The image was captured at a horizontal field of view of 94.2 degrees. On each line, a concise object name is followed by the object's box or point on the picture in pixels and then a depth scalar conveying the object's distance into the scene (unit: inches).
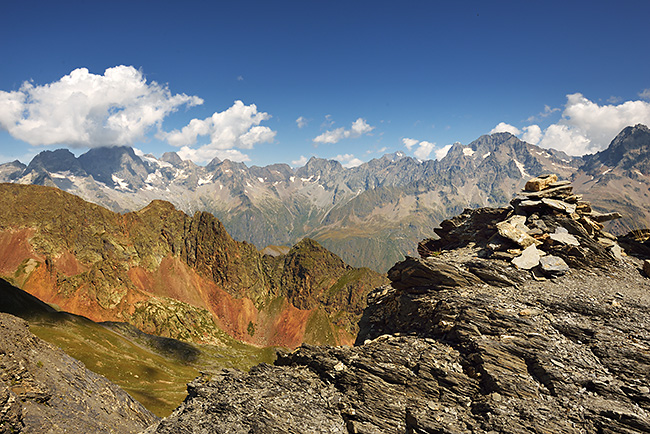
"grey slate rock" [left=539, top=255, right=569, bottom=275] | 1026.1
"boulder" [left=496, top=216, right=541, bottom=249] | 1114.7
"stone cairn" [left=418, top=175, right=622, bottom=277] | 1075.3
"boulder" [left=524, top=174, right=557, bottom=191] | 1459.2
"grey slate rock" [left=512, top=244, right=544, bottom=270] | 1046.4
